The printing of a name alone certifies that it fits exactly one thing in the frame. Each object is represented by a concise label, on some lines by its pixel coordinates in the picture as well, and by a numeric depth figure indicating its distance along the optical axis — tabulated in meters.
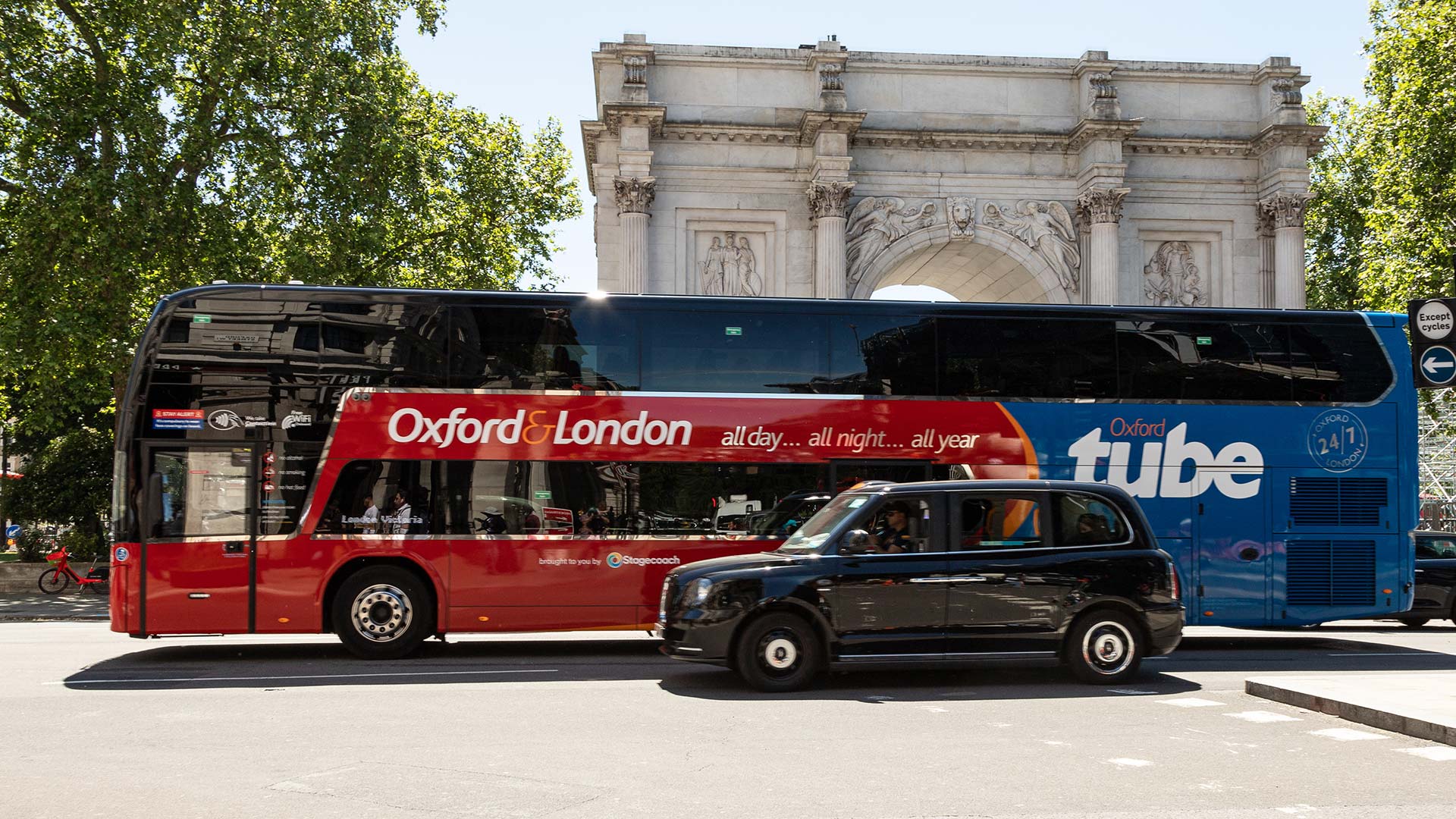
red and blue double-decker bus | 11.95
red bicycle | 23.69
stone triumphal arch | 31.67
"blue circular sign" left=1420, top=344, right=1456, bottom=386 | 10.94
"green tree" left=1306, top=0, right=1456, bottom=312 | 27.64
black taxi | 9.77
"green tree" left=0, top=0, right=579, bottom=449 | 25.67
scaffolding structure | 49.03
